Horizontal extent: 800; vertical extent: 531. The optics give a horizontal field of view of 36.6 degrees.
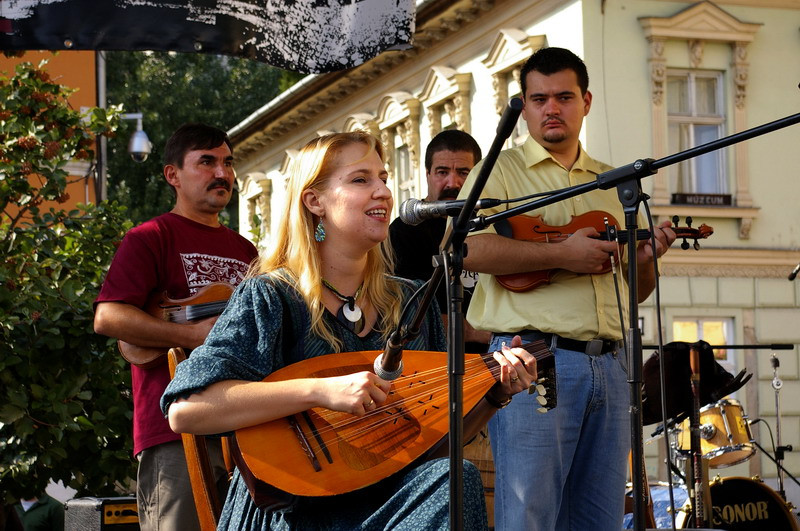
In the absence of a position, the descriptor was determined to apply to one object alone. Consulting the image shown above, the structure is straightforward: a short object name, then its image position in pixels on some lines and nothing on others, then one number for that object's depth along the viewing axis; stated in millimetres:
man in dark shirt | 5328
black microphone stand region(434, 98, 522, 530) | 2842
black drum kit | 8203
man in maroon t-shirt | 4512
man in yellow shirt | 3996
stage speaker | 5539
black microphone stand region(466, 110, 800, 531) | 3061
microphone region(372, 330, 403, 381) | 3018
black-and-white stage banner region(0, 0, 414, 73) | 5215
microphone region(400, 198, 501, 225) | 3092
